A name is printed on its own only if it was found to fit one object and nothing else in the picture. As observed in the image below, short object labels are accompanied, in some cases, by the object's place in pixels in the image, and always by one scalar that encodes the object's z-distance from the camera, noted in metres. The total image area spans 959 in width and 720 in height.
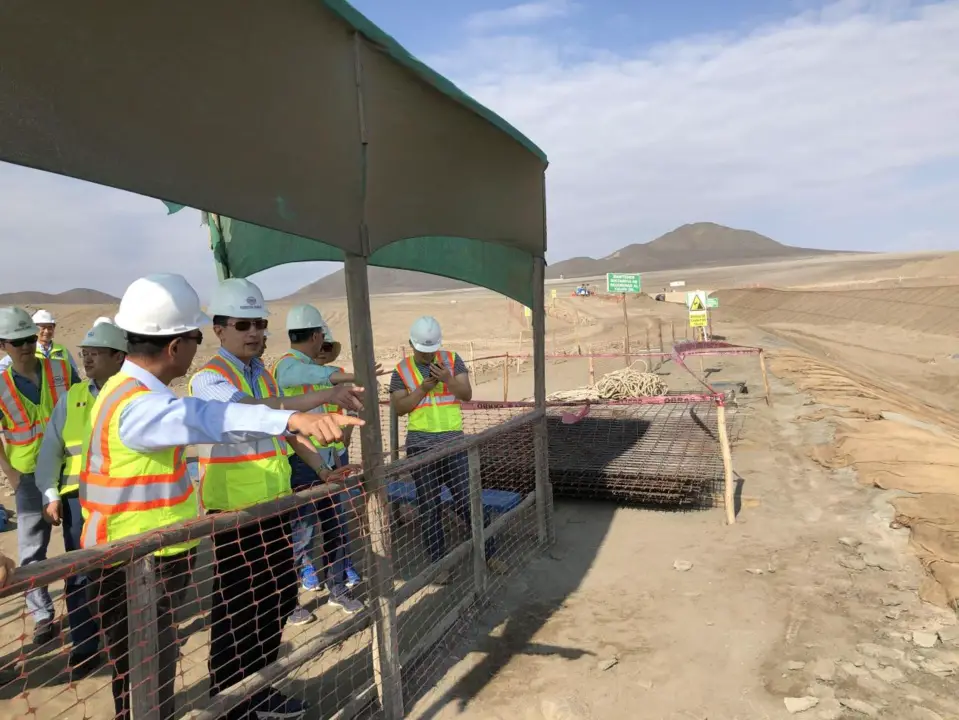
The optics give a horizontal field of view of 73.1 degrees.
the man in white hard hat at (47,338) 4.66
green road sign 13.83
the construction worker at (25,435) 3.72
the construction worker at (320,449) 3.69
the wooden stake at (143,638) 2.03
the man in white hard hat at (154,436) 1.99
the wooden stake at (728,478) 5.39
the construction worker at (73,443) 3.38
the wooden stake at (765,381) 10.28
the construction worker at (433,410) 4.38
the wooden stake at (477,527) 4.08
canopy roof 1.71
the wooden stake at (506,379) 11.00
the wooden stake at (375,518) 2.85
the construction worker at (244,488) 2.68
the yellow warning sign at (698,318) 15.25
